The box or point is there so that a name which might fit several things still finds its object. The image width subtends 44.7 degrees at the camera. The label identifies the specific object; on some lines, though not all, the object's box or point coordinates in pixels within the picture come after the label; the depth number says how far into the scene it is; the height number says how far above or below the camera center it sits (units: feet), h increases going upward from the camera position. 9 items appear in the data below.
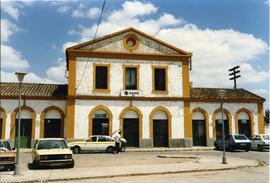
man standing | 79.00 -4.27
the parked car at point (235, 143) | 88.04 -4.34
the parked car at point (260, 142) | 90.27 -4.21
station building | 90.74 +7.90
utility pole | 143.76 +23.78
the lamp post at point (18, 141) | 43.73 -1.91
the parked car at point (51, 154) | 49.67 -4.26
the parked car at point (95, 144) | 78.74 -4.18
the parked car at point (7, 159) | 48.16 -4.80
